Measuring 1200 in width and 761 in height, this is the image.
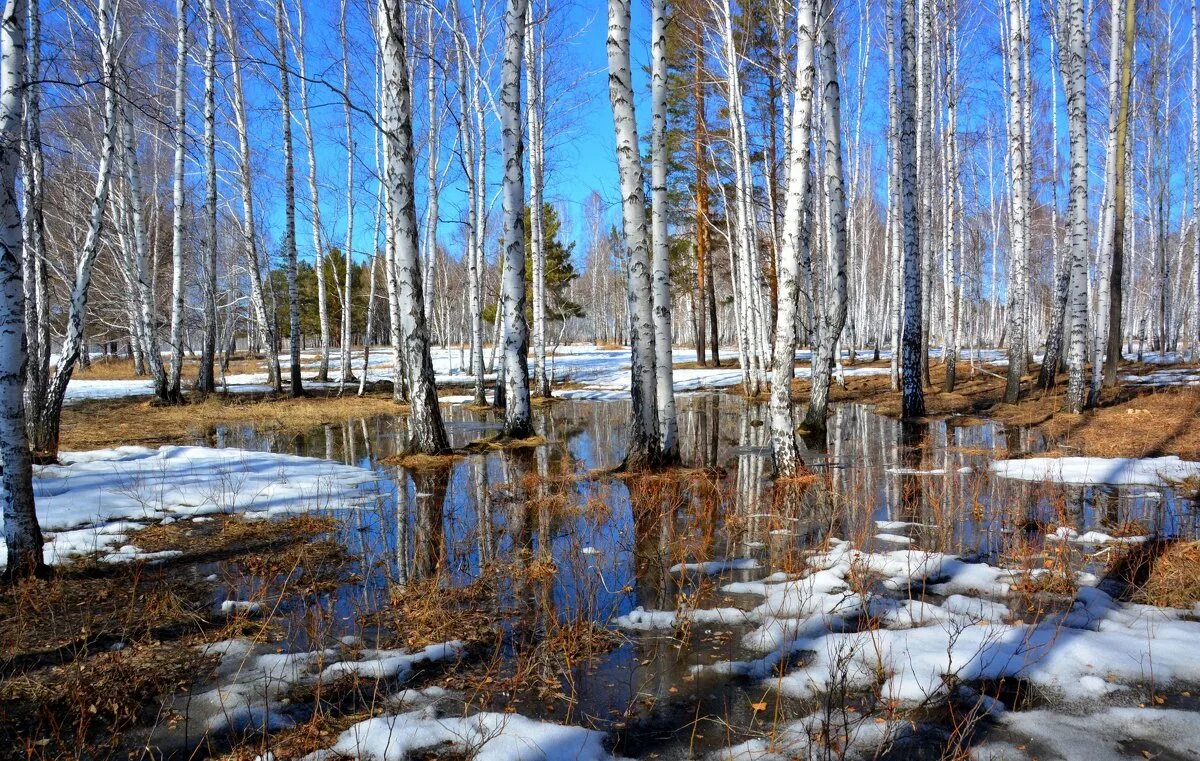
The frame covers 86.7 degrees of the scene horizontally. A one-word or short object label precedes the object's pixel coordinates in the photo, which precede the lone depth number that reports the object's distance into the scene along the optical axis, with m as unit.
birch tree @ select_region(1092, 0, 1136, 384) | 13.90
